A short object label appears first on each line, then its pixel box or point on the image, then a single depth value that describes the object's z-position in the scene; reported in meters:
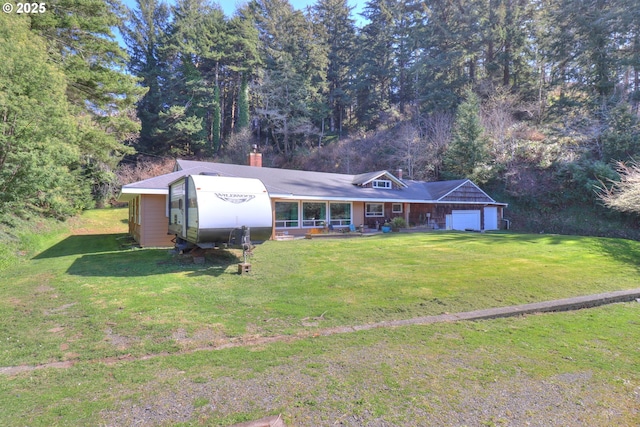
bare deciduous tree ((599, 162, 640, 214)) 13.96
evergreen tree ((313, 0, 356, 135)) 43.12
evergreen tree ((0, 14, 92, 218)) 11.85
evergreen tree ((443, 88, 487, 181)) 27.50
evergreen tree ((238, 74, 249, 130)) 37.41
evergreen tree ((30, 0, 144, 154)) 17.89
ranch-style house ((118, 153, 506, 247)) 14.32
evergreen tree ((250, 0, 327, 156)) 37.38
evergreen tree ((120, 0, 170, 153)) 36.38
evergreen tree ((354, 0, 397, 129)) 40.22
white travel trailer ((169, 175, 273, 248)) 8.96
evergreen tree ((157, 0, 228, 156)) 35.41
